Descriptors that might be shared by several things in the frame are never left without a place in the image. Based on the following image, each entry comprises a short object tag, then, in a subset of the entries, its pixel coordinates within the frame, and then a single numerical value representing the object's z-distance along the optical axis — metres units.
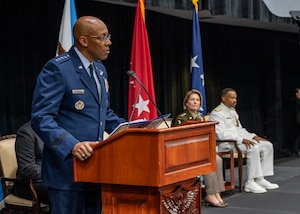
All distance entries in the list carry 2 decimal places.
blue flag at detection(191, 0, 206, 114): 5.98
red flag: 5.03
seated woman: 4.92
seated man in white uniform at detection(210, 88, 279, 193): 5.61
